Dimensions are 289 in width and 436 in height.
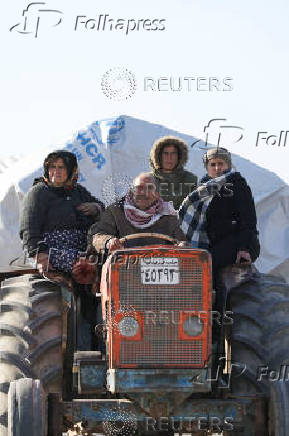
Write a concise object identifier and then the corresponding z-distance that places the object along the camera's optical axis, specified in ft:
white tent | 58.75
